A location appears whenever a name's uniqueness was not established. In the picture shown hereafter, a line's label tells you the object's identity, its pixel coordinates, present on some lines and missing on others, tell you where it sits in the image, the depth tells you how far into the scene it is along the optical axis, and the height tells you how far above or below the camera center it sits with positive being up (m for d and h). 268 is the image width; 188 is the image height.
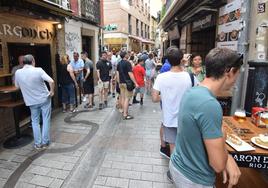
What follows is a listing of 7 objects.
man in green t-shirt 1.43 -0.47
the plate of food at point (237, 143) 2.12 -0.84
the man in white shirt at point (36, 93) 4.30 -0.76
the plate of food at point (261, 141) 2.19 -0.83
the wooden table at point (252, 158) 2.09 -0.93
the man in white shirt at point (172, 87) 3.06 -0.44
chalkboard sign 3.32 -0.43
